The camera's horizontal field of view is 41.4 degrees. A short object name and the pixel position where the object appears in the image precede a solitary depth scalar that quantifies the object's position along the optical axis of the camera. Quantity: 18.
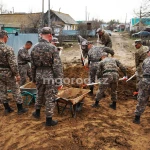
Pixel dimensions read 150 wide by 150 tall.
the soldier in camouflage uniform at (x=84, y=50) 8.22
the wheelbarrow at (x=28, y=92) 5.55
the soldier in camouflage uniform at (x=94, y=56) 6.59
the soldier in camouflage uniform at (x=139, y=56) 6.40
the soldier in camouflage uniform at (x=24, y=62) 6.55
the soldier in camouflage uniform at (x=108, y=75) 5.48
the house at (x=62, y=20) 36.31
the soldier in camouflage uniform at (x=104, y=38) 7.38
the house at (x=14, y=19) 34.95
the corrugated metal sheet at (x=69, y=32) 29.44
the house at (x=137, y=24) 42.31
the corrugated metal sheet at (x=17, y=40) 9.44
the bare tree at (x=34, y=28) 22.41
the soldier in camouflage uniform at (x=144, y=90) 4.60
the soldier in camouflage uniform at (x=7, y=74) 4.74
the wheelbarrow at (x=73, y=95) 5.00
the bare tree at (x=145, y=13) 29.60
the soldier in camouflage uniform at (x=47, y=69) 4.18
